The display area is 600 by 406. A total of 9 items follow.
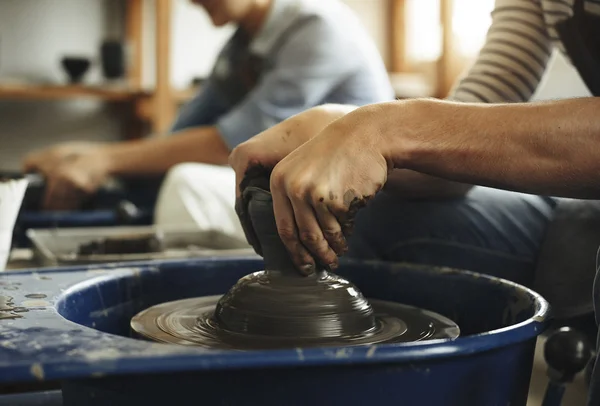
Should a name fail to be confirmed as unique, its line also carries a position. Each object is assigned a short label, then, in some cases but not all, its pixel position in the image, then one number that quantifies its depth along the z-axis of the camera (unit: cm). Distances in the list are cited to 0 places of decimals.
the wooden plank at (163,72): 339
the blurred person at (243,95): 184
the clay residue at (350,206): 69
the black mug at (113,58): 340
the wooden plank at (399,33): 405
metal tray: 159
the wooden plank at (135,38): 365
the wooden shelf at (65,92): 327
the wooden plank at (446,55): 340
